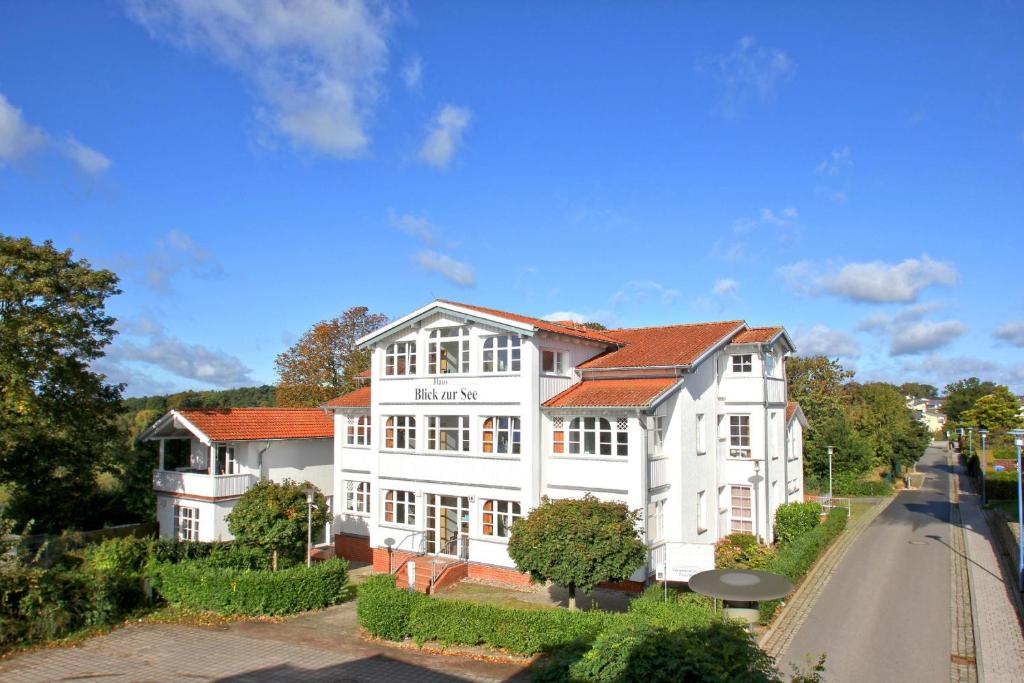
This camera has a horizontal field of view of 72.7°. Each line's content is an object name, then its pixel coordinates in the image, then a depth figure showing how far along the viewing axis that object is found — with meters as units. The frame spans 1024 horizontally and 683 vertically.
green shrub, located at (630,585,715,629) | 13.38
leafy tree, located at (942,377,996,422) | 97.00
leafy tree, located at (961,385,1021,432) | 73.43
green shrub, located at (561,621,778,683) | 8.34
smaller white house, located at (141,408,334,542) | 26.47
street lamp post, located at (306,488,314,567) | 22.19
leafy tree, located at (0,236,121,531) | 23.39
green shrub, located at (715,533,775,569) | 21.66
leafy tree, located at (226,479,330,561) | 21.81
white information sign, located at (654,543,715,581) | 17.58
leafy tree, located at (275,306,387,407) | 46.00
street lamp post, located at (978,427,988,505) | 40.61
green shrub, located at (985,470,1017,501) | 40.22
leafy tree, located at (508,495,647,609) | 16.61
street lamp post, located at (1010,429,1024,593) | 18.69
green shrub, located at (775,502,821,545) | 26.94
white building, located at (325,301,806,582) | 21.55
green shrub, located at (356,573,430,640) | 17.08
